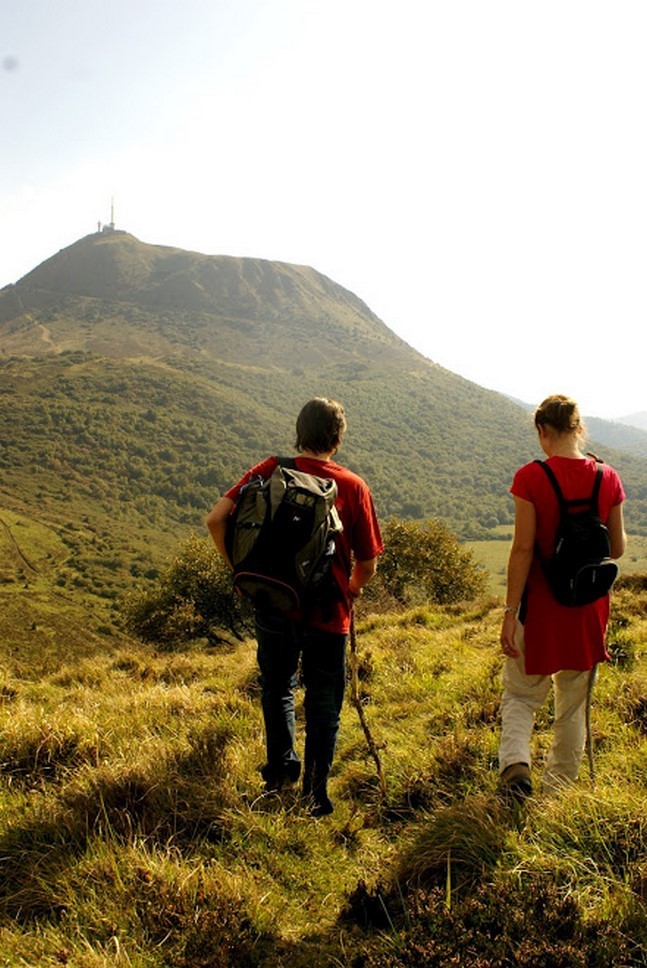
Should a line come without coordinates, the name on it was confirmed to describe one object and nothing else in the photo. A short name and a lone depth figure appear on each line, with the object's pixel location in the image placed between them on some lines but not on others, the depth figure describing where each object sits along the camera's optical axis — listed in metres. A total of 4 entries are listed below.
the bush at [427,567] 31.27
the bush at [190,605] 27.83
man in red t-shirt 3.39
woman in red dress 3.27
